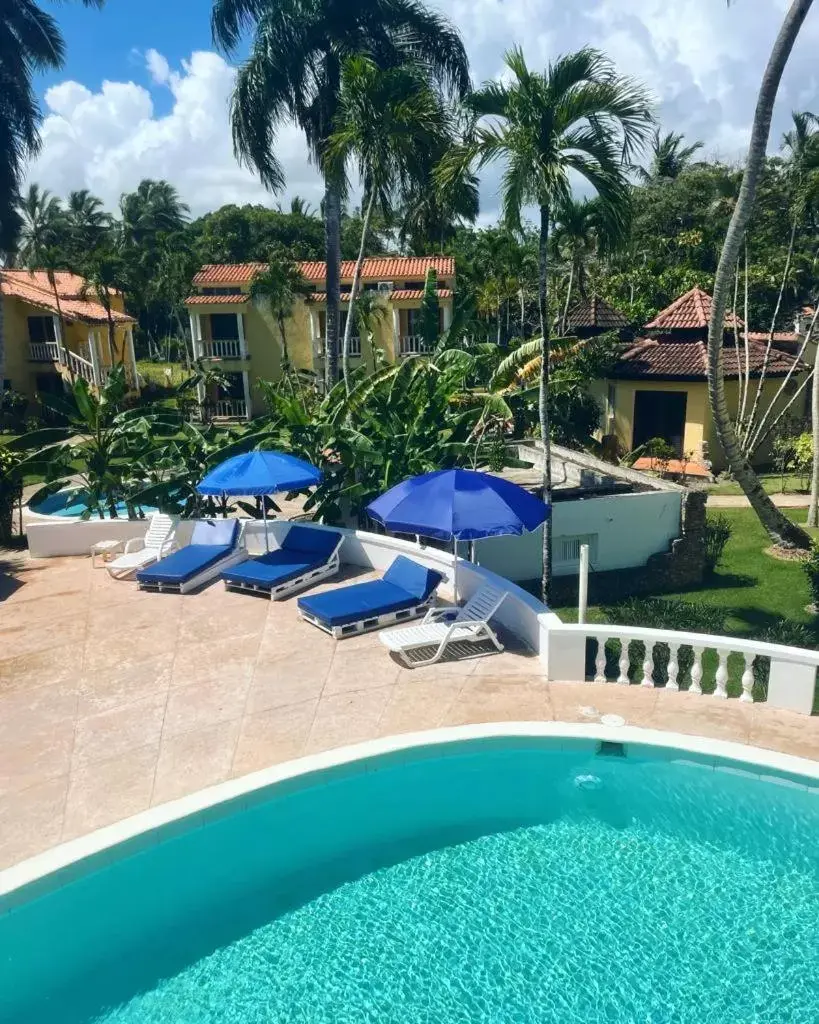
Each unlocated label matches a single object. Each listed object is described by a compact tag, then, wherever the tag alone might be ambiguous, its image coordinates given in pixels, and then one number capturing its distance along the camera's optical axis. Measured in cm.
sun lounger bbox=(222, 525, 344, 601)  1375
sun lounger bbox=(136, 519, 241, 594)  1416
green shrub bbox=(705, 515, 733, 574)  1803
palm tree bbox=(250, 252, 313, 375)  3712
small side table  1619
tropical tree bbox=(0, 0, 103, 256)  3052
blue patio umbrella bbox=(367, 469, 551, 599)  1113
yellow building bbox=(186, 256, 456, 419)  4097
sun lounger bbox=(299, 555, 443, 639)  1184
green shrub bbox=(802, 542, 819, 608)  1387
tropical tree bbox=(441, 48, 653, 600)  1251
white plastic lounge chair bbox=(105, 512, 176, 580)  1522
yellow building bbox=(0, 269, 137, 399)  4350
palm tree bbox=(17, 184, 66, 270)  4831
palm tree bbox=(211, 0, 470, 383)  2398
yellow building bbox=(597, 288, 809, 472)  2848
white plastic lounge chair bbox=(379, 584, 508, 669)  1099
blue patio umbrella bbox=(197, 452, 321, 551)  1389
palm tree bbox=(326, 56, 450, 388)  1888
